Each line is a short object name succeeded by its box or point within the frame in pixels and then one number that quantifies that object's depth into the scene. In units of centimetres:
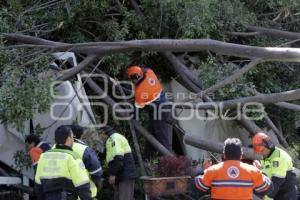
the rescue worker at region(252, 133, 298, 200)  1199
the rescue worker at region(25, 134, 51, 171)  1323
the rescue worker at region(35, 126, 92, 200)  999
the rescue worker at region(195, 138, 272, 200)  942
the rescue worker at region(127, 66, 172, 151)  1472
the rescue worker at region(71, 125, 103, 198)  1066
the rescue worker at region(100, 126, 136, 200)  1303
